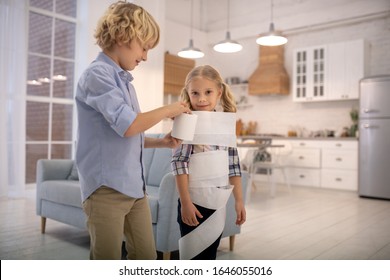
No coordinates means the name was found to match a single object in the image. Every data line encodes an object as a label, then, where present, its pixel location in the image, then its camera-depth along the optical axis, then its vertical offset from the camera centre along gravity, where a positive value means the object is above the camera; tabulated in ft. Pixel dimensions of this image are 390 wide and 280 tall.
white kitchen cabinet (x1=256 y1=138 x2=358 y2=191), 16.26 -0.77
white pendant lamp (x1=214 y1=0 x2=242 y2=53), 12.44 +3.47
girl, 3.55 -0.18
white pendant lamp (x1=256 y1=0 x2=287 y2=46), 11.83 +3.58
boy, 2.94 +0.08
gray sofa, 6.16 -1.11
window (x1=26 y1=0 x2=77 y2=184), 11.27 +2.21
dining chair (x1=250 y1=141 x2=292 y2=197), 14.55 -0.67
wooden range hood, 19.83 +3.99
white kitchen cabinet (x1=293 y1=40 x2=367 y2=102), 16.96 +3.75
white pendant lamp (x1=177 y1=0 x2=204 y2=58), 11.93 +3.10
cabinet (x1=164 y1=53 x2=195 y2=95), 19.49 +3.92
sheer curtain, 8.01 +0.78
